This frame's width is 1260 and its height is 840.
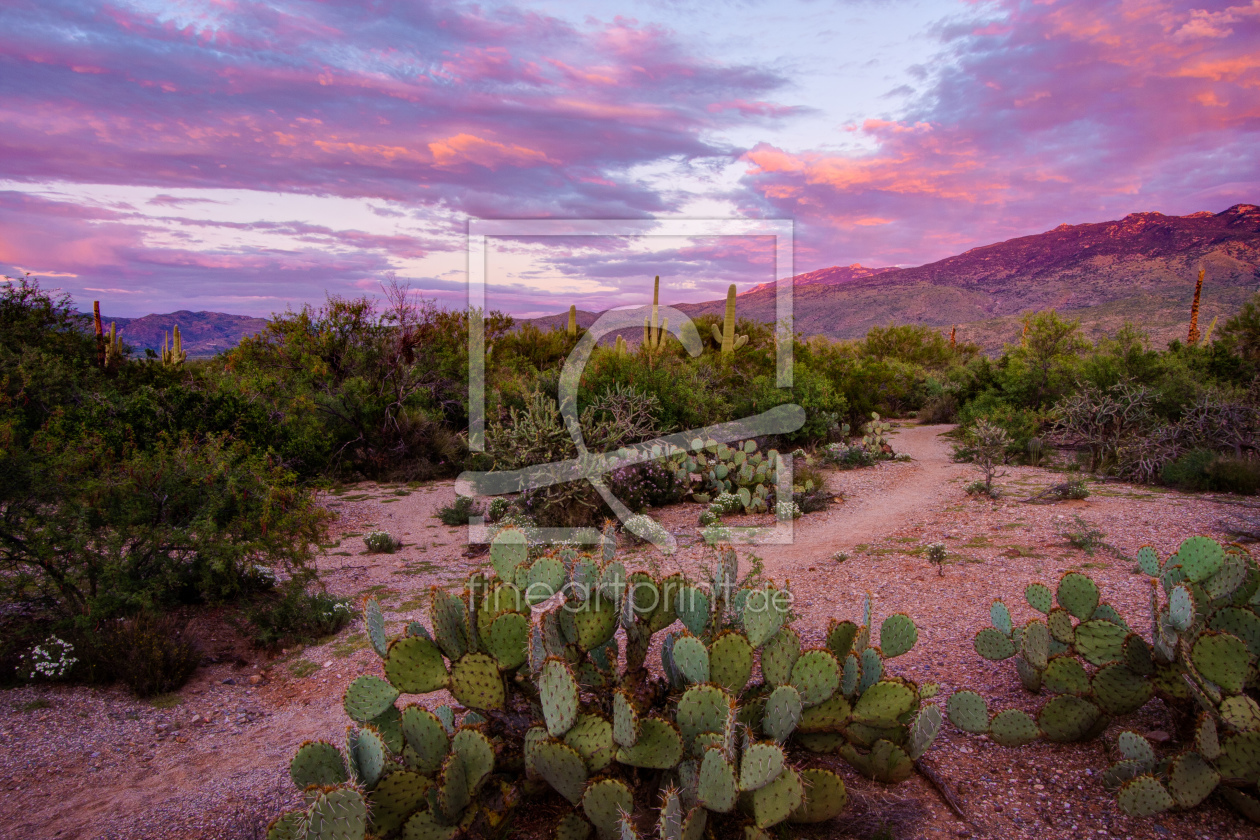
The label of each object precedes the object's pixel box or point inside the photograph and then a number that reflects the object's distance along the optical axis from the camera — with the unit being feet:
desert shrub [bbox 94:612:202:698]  13.87
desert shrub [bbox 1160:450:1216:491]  26.43
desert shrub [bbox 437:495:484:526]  29.63
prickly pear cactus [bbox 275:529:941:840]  7.29
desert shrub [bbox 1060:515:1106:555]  18.74
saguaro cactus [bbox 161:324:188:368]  55.52
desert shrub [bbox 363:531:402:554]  24.81
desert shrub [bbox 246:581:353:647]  16.69
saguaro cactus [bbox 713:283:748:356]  59.85
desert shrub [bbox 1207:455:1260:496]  24.94
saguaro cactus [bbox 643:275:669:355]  57.56
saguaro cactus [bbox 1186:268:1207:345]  73.79
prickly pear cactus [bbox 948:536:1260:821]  7.97
